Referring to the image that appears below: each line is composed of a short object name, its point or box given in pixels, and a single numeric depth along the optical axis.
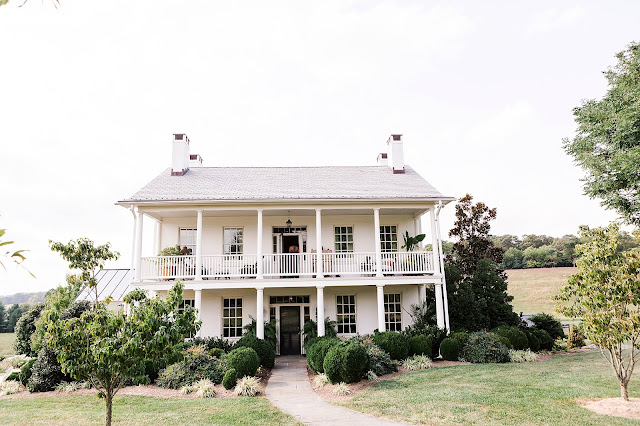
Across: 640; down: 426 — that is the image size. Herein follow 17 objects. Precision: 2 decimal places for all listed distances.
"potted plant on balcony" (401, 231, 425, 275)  15.71
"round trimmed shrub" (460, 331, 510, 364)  13.17
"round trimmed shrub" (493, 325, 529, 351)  14.43
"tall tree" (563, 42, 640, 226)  15.77
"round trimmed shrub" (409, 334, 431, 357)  13.41
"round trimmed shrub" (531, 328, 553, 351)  15.93
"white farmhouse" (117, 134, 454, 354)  15.14
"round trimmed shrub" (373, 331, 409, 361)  12.88
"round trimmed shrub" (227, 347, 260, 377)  11.04
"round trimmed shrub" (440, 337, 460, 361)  13.49
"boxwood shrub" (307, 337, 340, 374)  11.70
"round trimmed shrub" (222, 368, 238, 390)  10.57
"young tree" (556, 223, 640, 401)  7.98
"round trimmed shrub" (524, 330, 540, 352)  15.45
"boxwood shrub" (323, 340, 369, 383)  10.41
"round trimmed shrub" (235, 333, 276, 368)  12.91
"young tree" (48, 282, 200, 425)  6.00
